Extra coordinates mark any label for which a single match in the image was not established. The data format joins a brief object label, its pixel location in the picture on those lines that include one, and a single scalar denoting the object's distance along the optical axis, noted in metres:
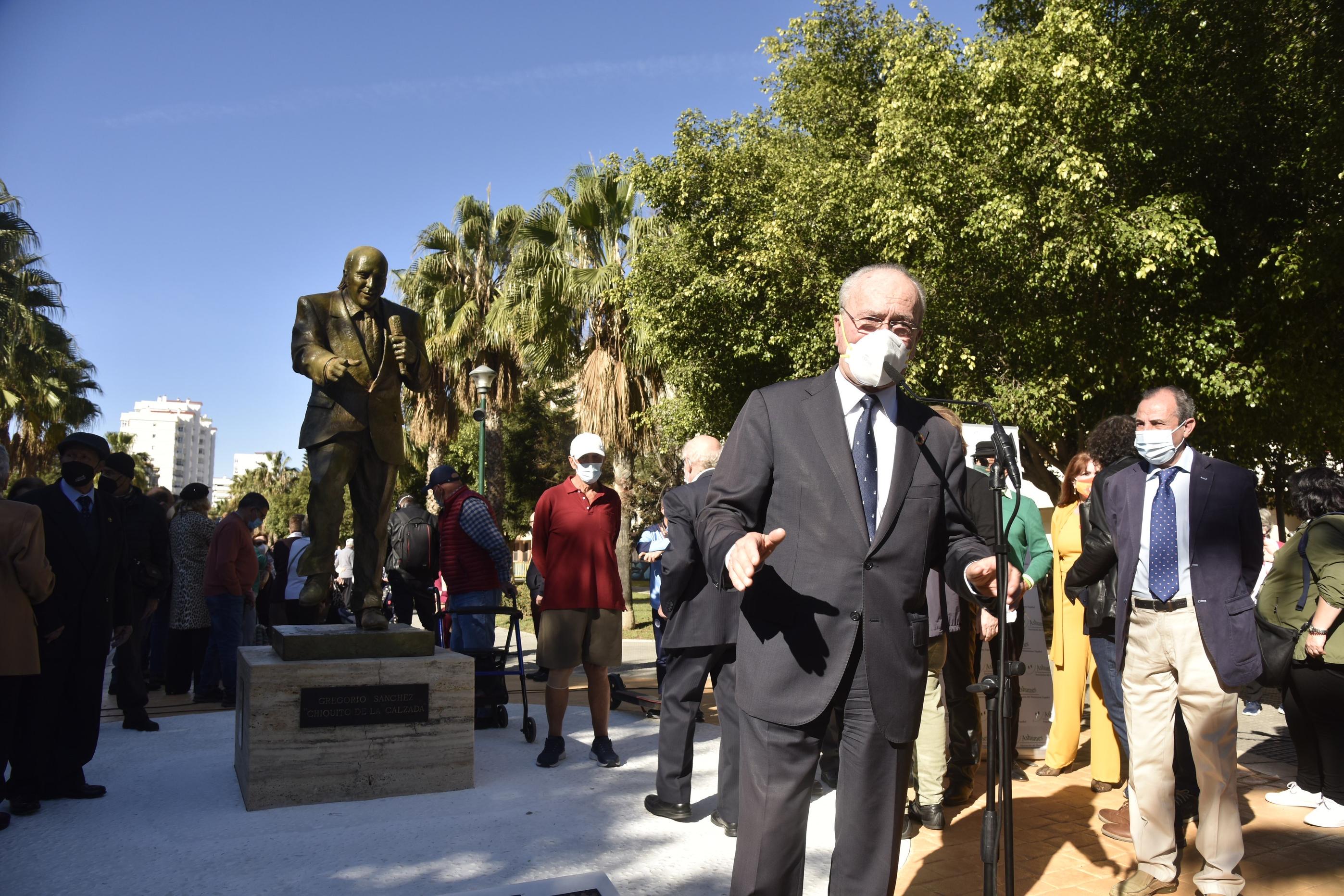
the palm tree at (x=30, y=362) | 27.31
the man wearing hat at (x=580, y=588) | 5.85
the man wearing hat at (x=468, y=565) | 7.71
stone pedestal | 4.93
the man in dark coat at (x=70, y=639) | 5.02
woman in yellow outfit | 5.91
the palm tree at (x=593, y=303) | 20.25
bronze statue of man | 5.61
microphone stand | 2.65
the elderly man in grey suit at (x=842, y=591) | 2.52
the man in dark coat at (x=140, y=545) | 7.46
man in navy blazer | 3.86
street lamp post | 16.53
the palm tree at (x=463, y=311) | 22.69
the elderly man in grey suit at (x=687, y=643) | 5.00
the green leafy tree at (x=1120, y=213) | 11.73
